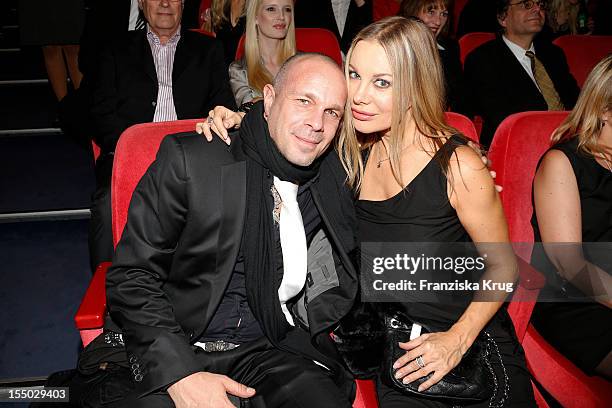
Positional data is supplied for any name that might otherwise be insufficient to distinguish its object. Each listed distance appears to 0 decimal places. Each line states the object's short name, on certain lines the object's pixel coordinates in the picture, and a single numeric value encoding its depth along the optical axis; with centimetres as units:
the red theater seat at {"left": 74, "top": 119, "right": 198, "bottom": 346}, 180
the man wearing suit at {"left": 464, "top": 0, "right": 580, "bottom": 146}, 324
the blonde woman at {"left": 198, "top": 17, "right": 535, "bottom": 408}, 164
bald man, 153
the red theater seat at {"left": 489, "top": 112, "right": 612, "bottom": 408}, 187
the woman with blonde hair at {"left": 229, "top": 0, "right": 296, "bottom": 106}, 310
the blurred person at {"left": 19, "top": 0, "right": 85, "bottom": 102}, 433
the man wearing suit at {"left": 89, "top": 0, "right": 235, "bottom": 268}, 282
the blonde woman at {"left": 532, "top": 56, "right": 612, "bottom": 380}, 180
